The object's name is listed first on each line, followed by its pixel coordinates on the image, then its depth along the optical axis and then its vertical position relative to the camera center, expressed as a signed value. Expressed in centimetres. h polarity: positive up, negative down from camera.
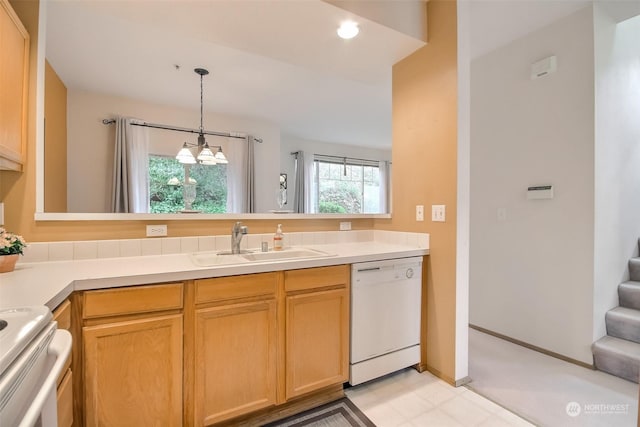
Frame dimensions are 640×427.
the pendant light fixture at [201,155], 317 +62
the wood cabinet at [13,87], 133 +59
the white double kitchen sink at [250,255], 169 -28
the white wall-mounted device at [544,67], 238 +119
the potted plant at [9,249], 132 -17
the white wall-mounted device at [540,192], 239 +18
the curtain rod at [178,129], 383 +120
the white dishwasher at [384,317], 187 -69
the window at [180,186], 427 +39
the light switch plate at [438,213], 206 +0
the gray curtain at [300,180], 592 +64
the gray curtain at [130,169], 379 +55
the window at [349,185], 633 +61
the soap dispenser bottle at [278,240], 211 -20
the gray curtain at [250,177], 486 +57
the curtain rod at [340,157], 604 +120
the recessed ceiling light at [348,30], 191 +120
